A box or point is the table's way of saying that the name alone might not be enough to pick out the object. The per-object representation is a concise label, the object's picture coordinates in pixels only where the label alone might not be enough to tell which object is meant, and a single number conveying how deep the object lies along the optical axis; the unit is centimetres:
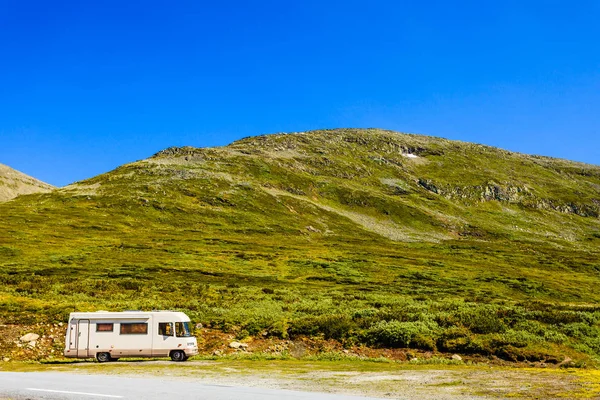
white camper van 3069
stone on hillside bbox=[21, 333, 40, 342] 3382
